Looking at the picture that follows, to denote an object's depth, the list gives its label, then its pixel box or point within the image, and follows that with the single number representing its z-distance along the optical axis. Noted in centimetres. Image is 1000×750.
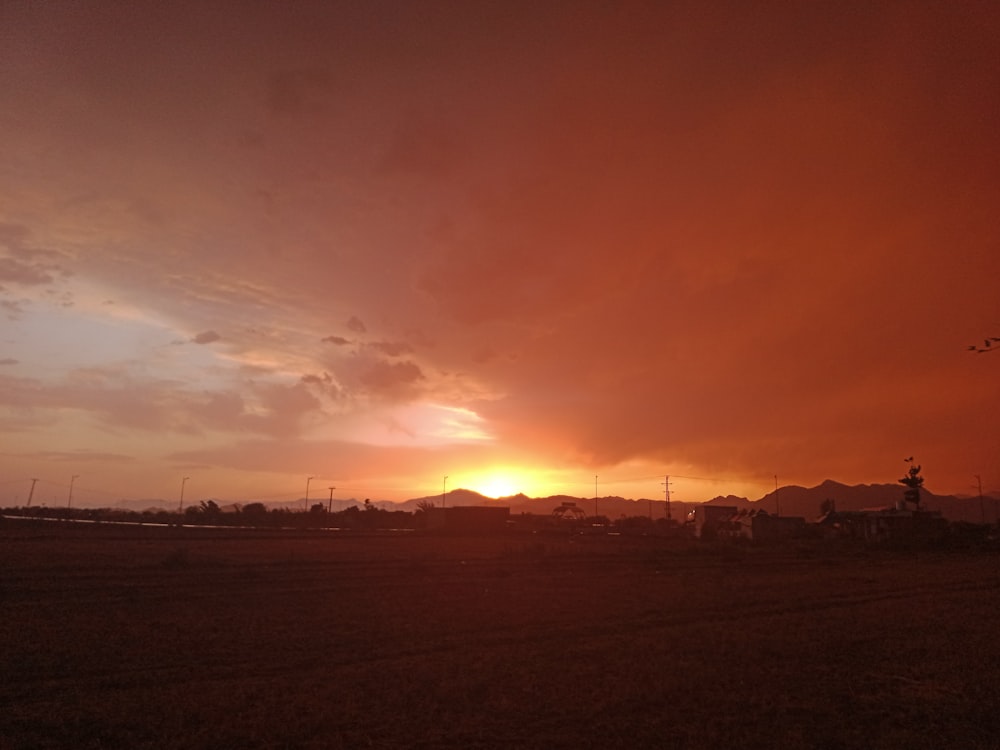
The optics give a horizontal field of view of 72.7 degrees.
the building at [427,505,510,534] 10006
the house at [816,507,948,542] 8712
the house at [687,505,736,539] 9606
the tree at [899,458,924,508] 11106
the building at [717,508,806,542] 9156
